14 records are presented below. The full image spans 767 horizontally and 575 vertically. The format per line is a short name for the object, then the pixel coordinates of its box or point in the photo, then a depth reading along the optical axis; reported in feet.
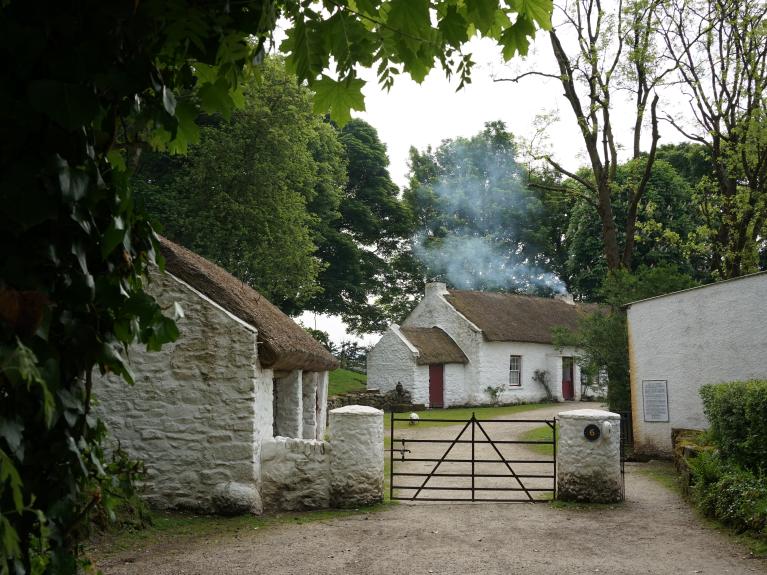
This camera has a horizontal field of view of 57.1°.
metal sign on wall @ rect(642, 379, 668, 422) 49.49
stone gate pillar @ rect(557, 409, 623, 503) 34.86
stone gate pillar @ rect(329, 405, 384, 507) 33.42
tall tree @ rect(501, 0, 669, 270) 61.46
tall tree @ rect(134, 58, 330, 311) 71.51
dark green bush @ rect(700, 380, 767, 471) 29.81
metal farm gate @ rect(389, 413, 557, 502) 38.30
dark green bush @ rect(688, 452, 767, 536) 26.40
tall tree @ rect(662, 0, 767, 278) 60.18
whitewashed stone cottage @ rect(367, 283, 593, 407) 102.99
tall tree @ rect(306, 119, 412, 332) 121.19
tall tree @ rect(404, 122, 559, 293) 147.43
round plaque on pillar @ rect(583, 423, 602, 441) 34.73
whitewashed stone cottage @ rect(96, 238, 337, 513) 31.40
